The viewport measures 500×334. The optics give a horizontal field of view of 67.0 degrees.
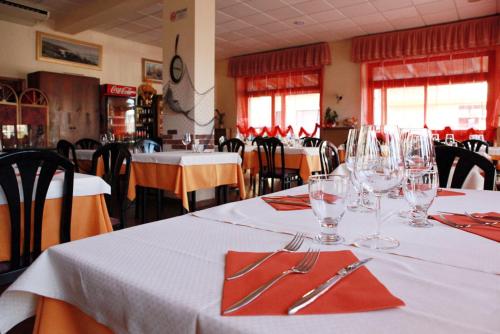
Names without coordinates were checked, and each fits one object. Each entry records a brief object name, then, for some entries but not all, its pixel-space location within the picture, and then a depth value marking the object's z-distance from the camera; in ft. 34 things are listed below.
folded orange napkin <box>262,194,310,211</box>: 3.43
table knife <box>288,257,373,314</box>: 1.51
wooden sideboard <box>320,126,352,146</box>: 27.99
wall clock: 16.98
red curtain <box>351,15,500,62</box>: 22.74
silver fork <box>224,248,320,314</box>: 1.54
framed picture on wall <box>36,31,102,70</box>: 23.75
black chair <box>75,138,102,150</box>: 19.79
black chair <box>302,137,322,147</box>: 21.72
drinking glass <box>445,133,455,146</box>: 17.59
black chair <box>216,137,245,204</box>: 16.19
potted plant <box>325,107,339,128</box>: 28.91
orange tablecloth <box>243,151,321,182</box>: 15.90
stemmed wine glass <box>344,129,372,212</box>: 2.80
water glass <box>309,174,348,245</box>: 2.32
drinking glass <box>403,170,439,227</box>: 2.72
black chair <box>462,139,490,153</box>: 17.42
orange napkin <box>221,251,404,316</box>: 1.51
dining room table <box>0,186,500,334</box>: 1.44
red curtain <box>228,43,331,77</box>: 29.19
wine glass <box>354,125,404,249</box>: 2.45
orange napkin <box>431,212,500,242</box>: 2.56
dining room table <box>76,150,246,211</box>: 11.12
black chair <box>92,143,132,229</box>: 7.88
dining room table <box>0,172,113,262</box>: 5.20
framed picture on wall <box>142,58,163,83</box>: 29.84
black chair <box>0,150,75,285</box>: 4.88
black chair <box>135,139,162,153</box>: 16.02
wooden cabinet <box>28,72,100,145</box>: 23.12
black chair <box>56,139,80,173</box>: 15.15
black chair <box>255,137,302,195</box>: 15.56
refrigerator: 25.85
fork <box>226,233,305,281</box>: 1.86
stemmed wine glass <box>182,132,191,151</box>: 13.71
